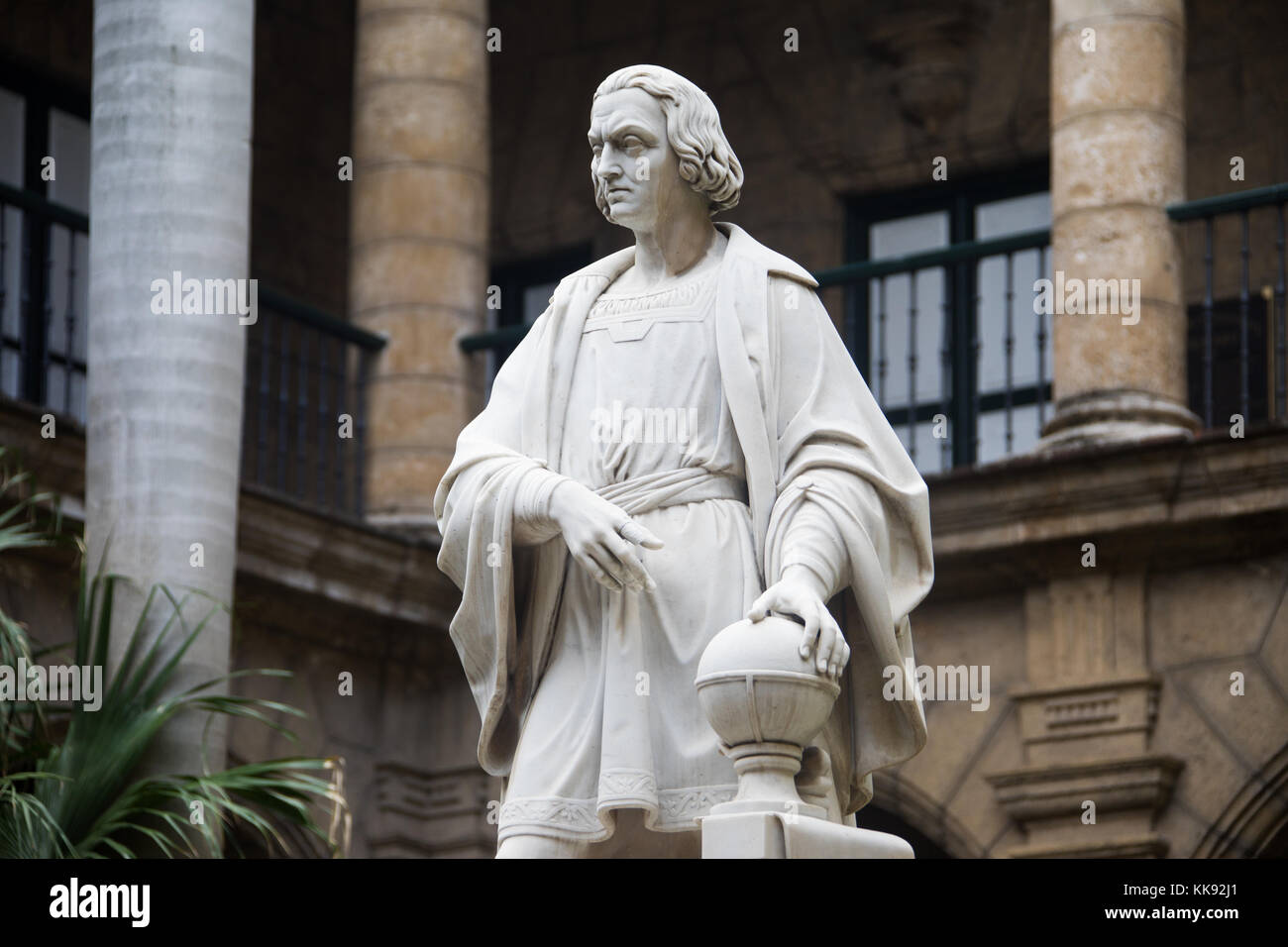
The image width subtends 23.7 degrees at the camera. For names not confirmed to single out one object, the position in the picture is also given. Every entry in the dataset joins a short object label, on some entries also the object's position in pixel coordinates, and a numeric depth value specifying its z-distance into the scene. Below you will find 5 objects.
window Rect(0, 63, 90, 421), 14.99
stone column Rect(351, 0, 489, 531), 14.71
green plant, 9.28
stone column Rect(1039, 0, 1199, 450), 13.05
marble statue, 5.41
